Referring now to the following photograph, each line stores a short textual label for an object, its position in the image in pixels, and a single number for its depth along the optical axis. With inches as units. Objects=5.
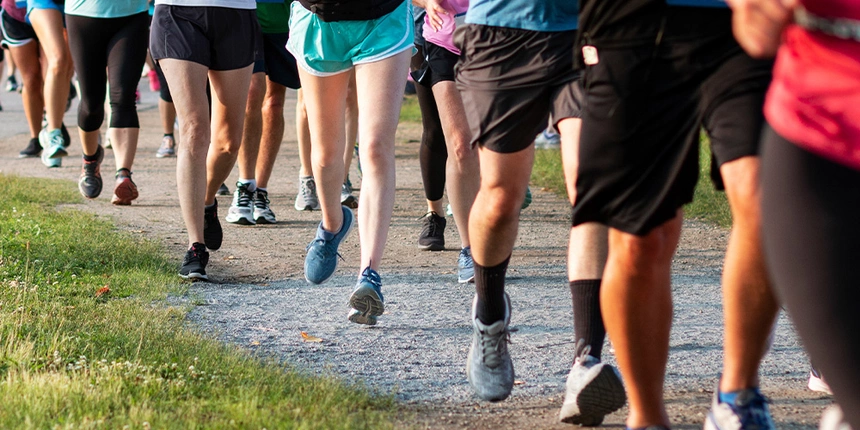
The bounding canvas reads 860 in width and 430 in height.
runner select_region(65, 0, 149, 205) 560.7
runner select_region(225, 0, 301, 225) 584.7
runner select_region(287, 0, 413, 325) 368.2
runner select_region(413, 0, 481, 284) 426.3
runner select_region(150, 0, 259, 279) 424.5
